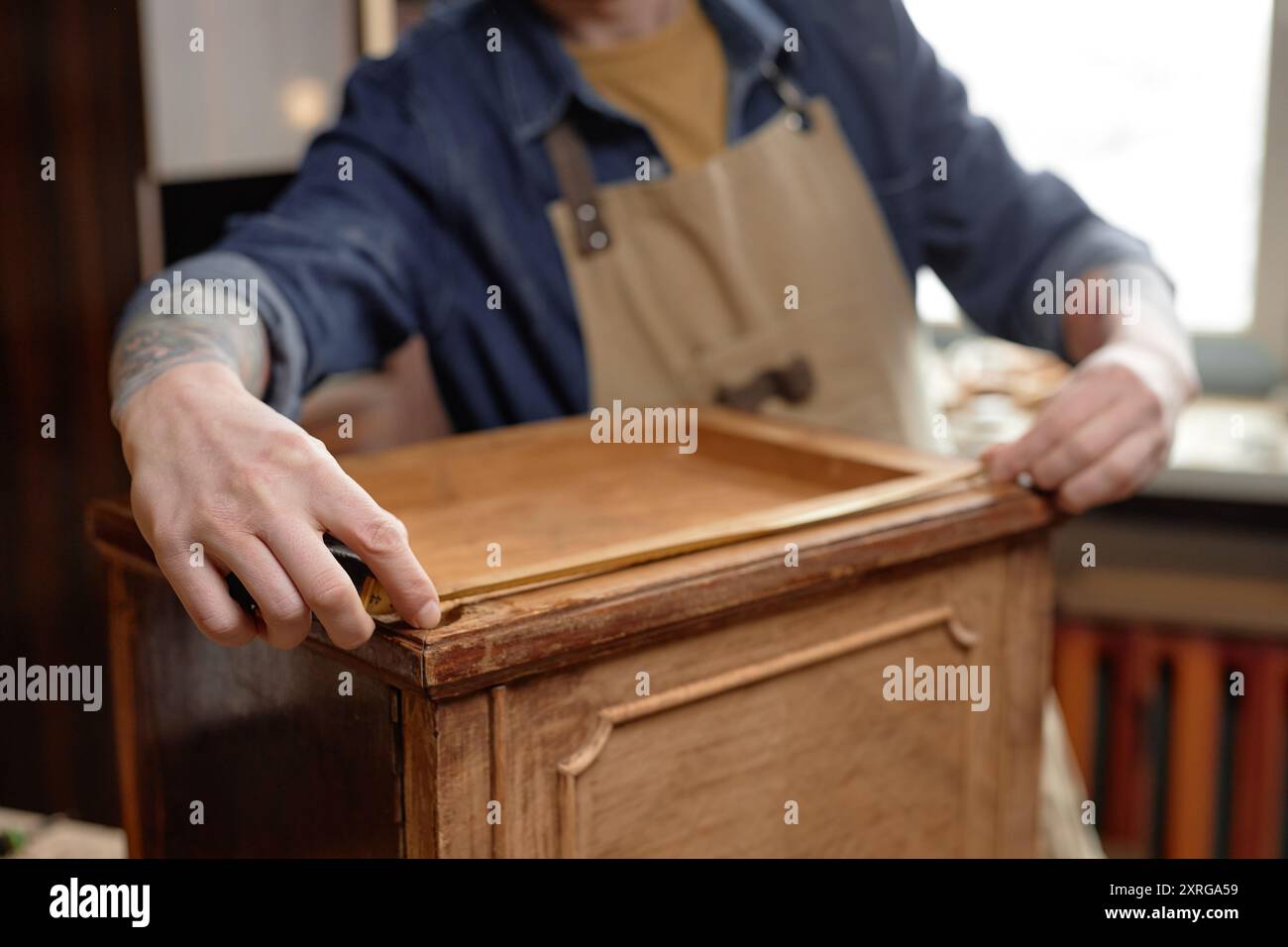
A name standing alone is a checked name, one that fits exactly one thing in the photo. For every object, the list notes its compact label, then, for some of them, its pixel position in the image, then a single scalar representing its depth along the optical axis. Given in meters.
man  1.24
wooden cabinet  0.71
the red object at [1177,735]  2.15
